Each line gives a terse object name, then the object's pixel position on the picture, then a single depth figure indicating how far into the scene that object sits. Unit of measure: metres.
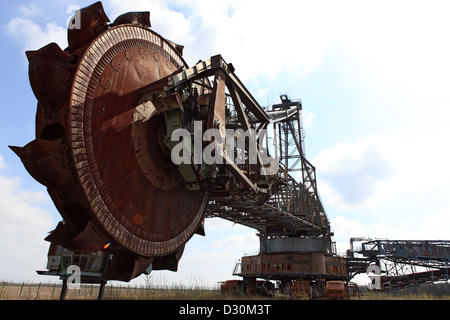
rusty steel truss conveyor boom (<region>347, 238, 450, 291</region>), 33.62
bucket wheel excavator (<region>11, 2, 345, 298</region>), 5.17
